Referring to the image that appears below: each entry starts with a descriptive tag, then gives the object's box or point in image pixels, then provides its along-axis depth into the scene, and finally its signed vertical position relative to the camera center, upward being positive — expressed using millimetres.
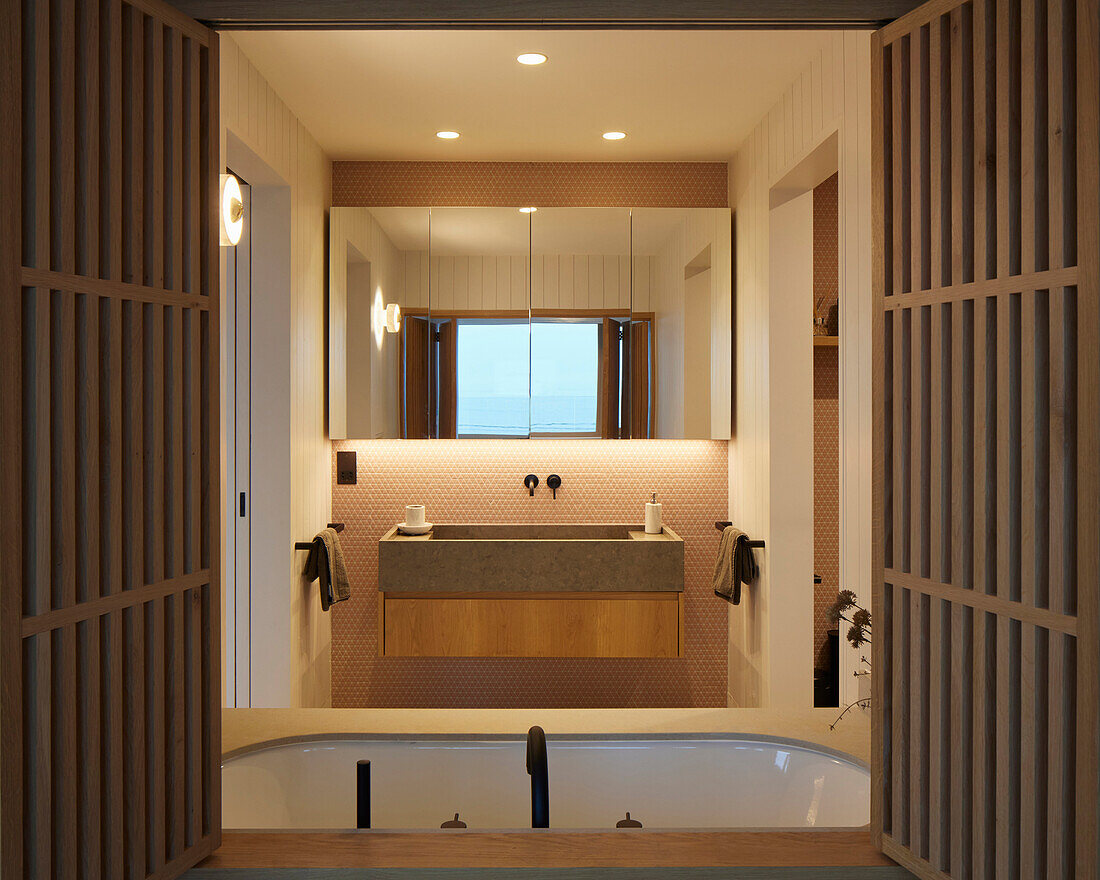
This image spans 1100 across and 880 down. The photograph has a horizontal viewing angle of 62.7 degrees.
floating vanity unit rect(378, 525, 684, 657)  3701 -654
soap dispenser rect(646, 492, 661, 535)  4016 -356
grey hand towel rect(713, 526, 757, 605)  3582 -515
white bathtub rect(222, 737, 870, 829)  1950 -748
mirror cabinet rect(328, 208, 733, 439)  3943 +522
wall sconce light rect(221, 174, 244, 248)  2504 +643
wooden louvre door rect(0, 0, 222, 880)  1230 -5
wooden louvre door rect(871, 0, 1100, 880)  1214 +0
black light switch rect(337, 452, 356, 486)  4168 -135
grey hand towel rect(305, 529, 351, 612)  3559 -523
